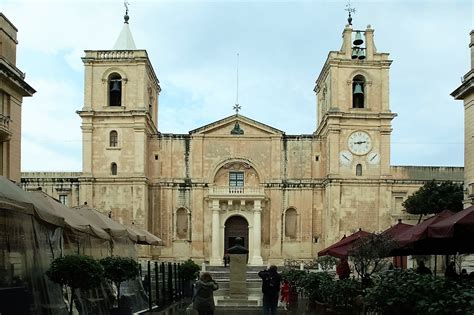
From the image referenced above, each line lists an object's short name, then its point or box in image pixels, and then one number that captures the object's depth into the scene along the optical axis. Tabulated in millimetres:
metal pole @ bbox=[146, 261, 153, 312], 19947
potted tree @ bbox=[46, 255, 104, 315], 12711
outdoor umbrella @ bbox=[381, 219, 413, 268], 17000
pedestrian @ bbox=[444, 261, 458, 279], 16578
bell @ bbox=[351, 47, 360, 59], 47375
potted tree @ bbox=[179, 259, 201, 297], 28484
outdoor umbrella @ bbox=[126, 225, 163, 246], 23725
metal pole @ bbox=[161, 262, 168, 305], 22653
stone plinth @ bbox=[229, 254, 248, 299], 23469
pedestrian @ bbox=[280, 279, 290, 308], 23375
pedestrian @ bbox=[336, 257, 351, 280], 19905
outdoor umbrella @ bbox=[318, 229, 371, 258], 19938
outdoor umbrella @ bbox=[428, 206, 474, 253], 11641
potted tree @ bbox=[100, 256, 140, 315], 16344
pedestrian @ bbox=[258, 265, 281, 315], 17422
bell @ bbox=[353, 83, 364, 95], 47062
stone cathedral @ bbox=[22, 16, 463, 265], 45844
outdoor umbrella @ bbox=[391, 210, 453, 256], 13453
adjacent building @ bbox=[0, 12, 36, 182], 28000
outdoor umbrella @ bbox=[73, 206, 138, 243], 18594
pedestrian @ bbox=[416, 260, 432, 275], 18234
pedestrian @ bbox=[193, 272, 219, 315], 14711
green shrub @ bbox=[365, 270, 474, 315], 8898
